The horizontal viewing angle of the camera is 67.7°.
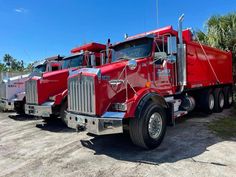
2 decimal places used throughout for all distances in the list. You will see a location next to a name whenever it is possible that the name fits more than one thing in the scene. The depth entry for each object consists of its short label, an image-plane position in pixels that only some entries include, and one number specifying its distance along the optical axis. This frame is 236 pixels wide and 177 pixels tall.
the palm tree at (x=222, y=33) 10.90
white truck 7.75
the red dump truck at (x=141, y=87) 3.87
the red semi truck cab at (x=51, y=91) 5.85
